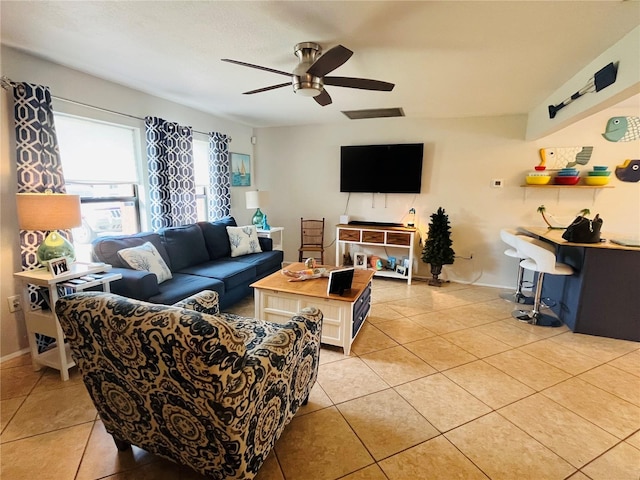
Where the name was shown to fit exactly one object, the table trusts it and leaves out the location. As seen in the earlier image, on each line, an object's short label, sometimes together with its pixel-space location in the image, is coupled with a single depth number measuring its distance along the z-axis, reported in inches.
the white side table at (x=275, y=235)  175.2
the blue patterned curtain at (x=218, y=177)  172.7
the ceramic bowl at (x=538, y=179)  155.1
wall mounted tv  177.9
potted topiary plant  166.7
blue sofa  98.0
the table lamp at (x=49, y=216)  81.2
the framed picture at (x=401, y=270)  180.4
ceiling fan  82.6
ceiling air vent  162.1
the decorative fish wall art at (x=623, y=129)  144.6
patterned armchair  39.5
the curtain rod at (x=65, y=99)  87.5
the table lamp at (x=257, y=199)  177.9
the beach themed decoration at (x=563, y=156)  152.3
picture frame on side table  83.3
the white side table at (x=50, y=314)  82.8
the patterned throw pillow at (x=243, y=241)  155.0
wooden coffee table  97.5
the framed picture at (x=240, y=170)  194.3
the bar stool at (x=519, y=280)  138.4
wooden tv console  172.9
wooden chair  203.0
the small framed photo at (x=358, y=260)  191.5
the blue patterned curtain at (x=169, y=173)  133.8
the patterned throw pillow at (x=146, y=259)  104.2
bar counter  109.2
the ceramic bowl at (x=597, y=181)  146.9
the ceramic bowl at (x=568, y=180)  150.6
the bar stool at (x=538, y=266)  114.7
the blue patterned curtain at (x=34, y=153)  90.0
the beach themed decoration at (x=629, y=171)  146.3
